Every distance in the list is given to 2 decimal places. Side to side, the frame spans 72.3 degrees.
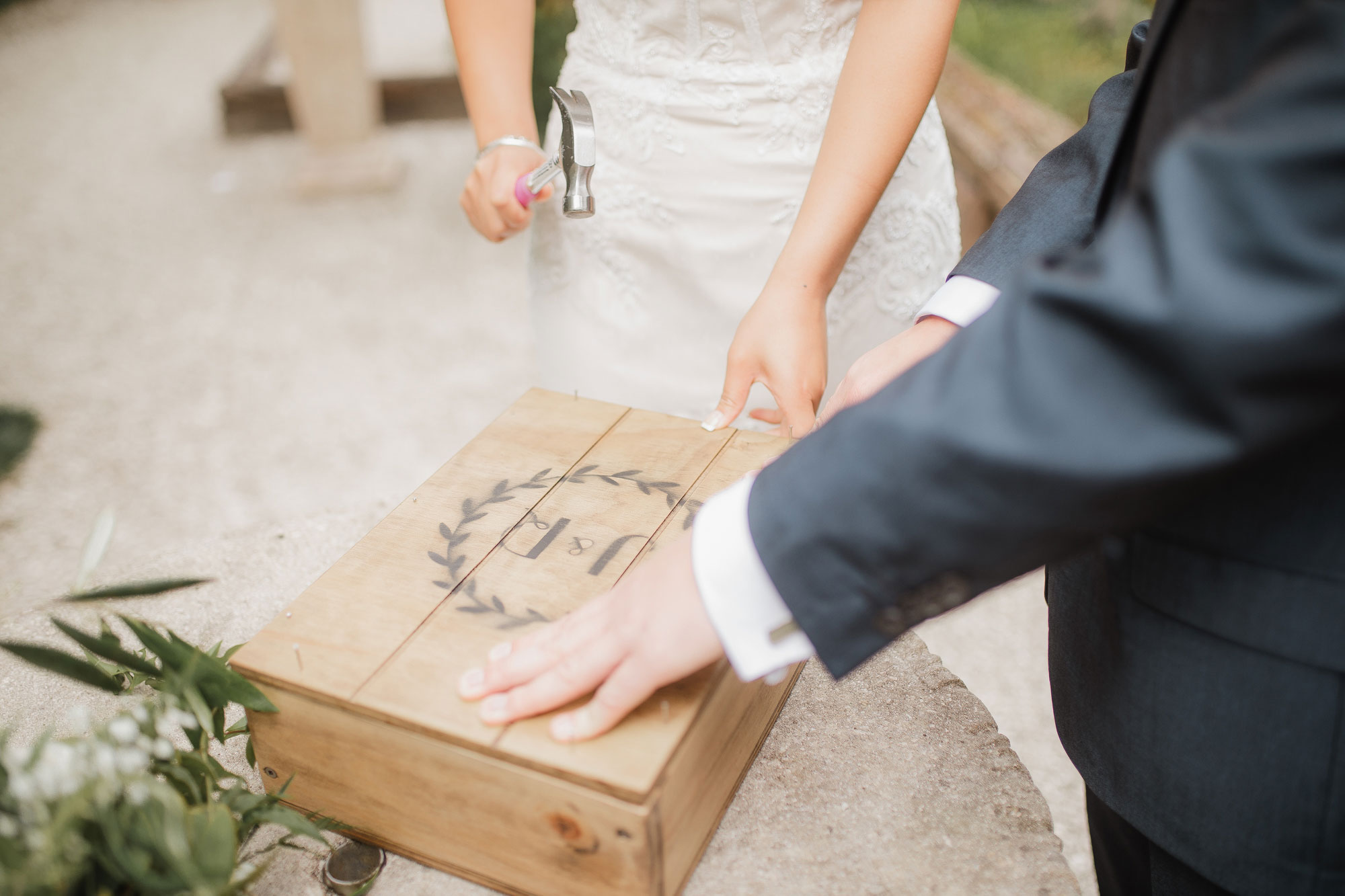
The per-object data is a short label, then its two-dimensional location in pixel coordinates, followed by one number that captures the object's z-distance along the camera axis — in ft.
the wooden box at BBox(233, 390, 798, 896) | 2.18
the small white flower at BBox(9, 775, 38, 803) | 1.79
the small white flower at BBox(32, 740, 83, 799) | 1.83
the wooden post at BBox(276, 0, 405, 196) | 12.46
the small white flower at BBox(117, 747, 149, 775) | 1.90
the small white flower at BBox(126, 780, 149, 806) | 1.87
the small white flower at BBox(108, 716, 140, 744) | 1.92
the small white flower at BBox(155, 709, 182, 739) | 2.99
